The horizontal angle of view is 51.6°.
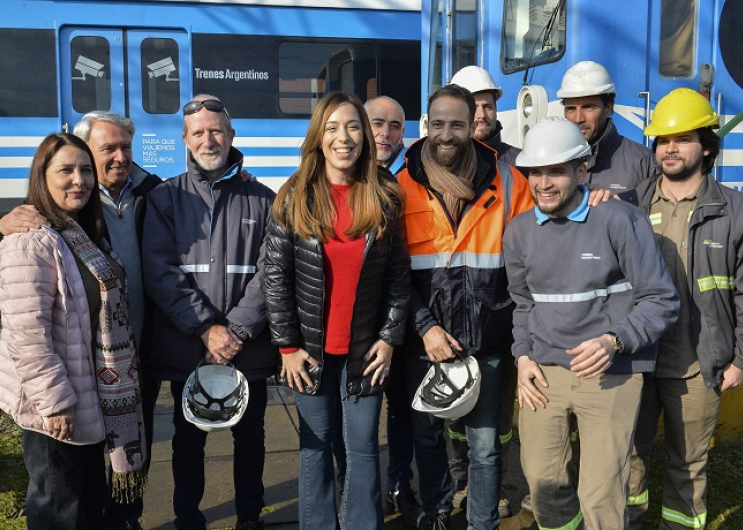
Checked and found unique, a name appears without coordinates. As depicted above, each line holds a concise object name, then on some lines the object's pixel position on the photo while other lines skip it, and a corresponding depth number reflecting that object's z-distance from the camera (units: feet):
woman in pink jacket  9.16
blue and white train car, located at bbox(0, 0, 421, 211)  26.84
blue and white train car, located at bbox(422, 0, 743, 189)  17.04
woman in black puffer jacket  10.34
